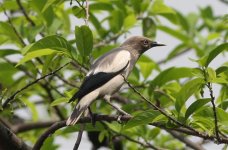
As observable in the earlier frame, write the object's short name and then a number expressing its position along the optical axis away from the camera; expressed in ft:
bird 30.91
